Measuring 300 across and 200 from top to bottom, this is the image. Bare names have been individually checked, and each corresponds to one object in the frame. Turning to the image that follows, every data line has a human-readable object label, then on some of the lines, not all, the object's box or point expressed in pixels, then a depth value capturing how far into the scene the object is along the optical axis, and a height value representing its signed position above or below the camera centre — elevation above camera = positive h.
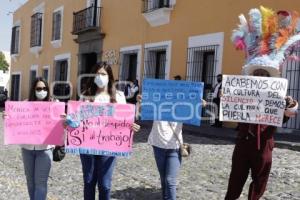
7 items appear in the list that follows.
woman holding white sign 3.45 -0.34
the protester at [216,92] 8.69 +0.13
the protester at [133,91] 11.39 +0.11
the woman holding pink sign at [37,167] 3.62 -0.70
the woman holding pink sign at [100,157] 3.57 -0.58
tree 49.79 +3.34
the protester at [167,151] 3.66 -0.51
